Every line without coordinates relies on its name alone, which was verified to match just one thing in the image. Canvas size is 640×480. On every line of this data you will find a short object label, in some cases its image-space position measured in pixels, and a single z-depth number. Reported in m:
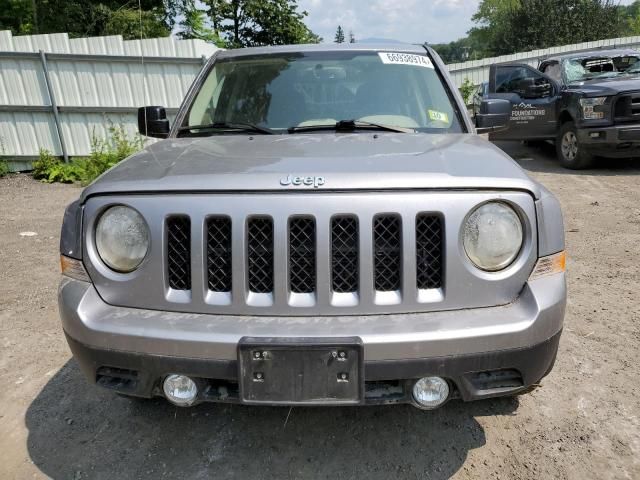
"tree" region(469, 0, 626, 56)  33.75
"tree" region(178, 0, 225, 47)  16.95
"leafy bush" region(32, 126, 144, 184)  8.91
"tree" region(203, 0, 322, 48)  22.86
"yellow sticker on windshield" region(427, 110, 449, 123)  3.00
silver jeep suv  1.82
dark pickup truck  7.60
